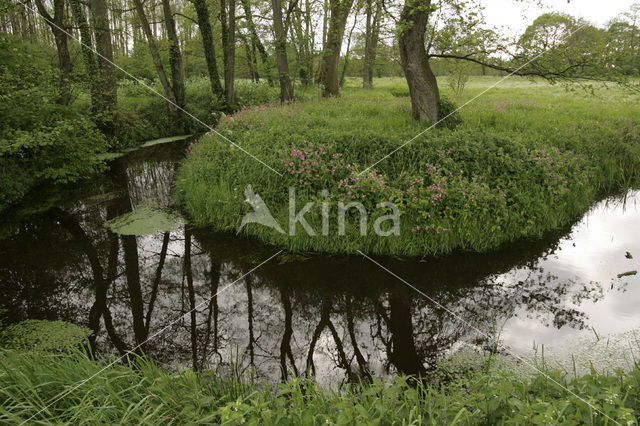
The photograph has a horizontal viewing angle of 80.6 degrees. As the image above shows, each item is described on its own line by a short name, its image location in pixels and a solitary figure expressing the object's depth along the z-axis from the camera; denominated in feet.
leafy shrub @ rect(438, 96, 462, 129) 30.76
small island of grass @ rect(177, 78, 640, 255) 20.86
